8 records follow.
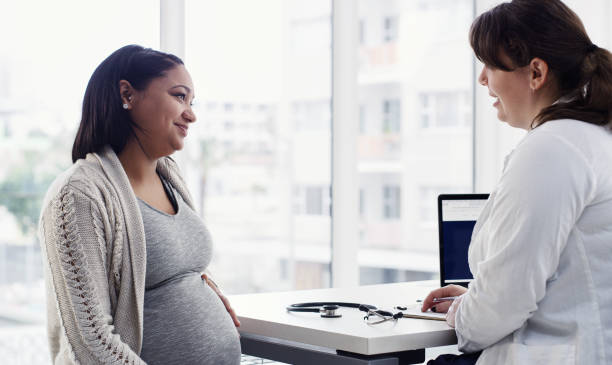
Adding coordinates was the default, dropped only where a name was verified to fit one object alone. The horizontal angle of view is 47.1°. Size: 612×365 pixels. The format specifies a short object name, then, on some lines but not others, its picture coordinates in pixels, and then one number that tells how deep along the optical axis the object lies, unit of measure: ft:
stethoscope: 5.54
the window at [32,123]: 7.32
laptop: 6.75
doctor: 4.38
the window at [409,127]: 10.24
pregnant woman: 4.84
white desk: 5.03
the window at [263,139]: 8.85
